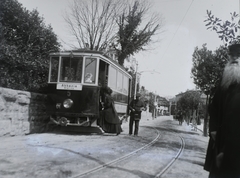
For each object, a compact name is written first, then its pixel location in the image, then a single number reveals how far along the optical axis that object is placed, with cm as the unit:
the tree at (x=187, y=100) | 4492
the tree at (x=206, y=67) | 1808
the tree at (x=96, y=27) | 2143
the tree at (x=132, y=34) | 2497
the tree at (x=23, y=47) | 1405
